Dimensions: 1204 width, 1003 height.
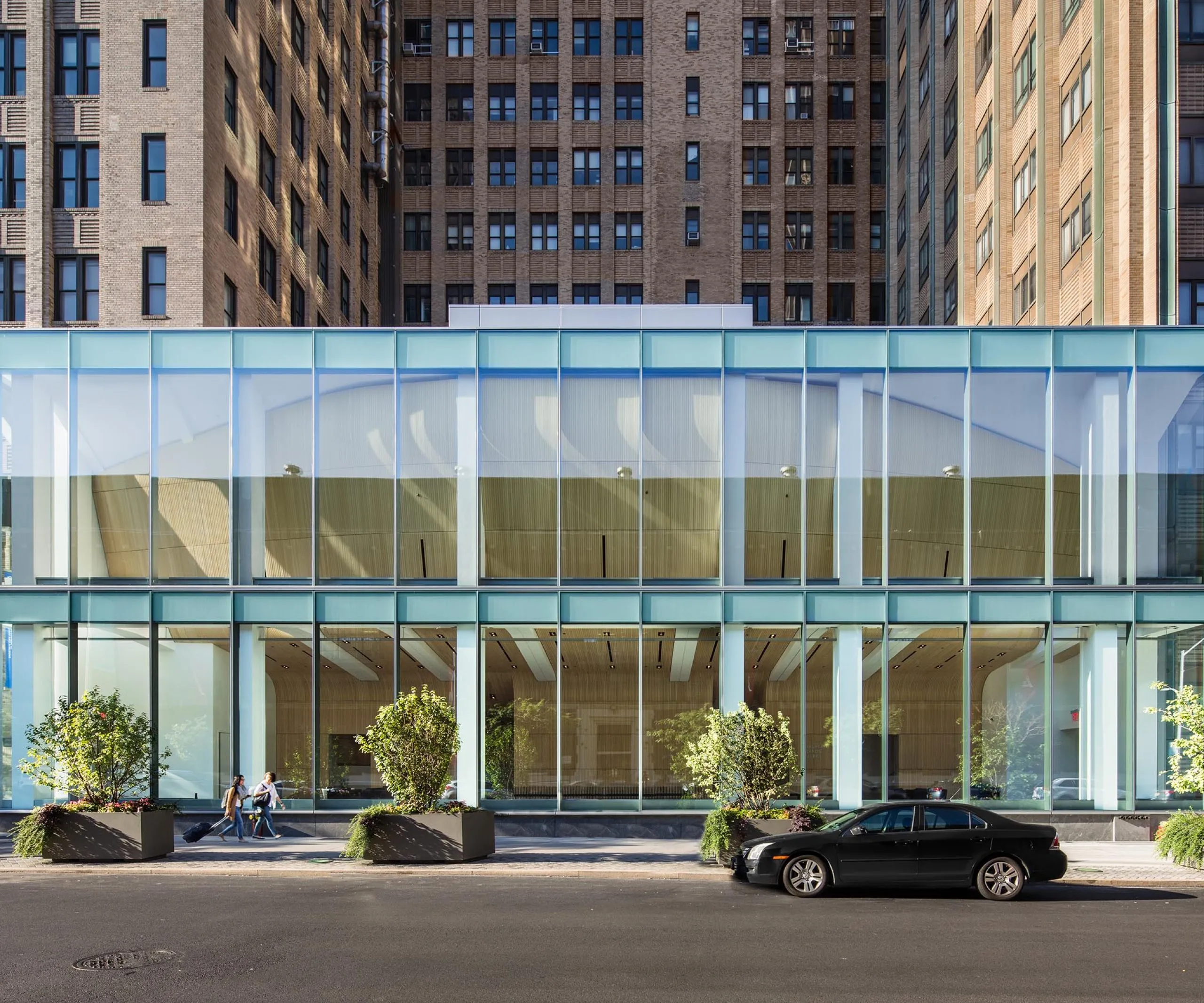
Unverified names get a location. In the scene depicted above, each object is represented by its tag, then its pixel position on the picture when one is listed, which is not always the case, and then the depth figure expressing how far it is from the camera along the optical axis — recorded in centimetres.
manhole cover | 1316
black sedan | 1784
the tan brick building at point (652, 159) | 6375
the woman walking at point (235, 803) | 2508
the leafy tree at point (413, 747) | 2178
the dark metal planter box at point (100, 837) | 2202
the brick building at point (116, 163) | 3562
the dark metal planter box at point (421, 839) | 2161
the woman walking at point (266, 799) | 2552
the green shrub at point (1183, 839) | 2064
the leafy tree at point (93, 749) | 2256
